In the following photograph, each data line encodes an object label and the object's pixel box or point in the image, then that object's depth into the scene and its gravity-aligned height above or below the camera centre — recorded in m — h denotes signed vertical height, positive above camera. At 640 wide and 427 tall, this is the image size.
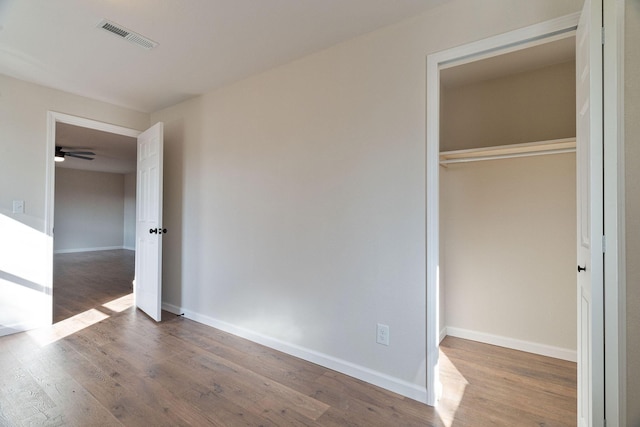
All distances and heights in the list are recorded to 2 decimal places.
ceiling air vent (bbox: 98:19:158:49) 2.14 +1.32
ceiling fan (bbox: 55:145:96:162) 5.64 +1.18
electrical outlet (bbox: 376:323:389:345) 2.12 -0.83
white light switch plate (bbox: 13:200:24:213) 3.01 +0.07
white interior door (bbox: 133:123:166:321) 3.33 -0.11
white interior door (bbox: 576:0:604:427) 1.18 +0.02
